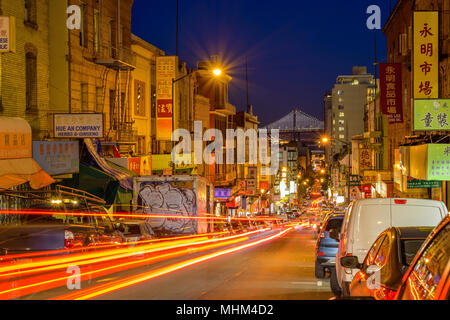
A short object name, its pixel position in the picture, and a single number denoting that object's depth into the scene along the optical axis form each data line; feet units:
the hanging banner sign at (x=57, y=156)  82.84
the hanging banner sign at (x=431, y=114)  76.33
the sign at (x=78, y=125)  88.33
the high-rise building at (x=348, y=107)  527.40
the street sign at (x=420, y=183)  97.86
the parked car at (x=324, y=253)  52.60
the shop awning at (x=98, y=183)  94.07
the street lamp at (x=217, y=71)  103.15
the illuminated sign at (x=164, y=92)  123.13
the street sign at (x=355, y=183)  190.43
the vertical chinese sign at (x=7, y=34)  67.36
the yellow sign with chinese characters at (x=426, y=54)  82.89
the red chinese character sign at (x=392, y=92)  123.85
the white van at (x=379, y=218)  35.50
